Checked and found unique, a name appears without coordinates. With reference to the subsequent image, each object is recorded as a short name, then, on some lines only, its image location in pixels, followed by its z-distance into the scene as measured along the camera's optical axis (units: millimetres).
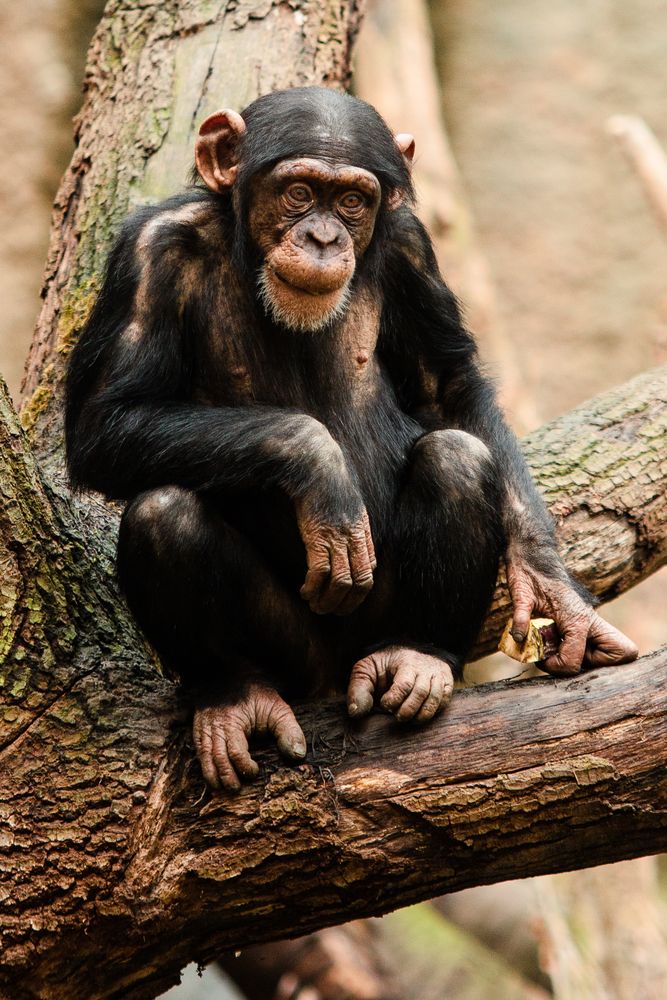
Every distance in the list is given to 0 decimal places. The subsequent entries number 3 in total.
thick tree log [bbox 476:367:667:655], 9687
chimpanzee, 7250
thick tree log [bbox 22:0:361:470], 10930
